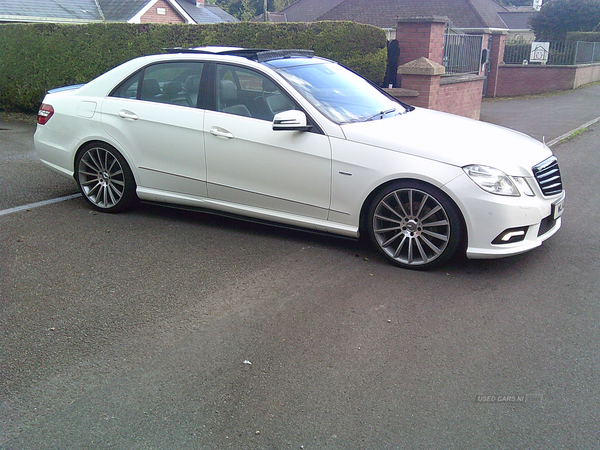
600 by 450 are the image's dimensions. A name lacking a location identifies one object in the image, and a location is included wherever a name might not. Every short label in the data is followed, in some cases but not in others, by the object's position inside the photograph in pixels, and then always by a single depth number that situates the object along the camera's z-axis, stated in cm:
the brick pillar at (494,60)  2414
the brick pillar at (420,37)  1154
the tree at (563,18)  3203
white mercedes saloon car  496
